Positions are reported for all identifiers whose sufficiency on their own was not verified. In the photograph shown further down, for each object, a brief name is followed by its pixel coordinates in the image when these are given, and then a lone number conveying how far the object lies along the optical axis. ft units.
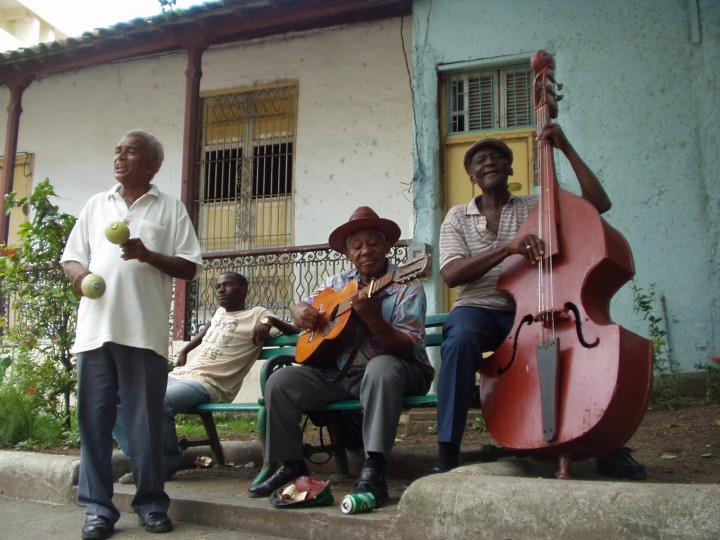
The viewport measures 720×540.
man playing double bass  10.62
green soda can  9.84
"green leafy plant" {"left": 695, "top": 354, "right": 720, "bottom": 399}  20.75
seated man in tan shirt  14.26
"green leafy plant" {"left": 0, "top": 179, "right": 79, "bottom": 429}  18.71
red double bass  8.98
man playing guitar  10.74
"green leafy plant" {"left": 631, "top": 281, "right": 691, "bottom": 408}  21.07
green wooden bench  11.76
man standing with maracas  11.00
